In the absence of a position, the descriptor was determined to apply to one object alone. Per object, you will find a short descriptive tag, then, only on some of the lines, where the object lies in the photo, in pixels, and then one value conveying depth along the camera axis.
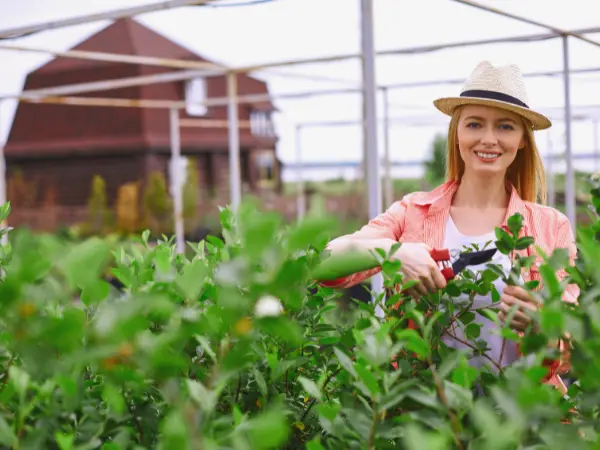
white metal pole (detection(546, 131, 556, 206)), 12.46
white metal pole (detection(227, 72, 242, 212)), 7.79
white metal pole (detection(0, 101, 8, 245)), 8.71
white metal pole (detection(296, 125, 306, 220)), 11.85
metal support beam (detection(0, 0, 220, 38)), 4.44
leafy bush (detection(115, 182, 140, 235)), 18.61
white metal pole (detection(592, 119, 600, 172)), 15.09
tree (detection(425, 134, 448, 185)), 26.98
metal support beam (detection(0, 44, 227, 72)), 5.83
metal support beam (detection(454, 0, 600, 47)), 4.49
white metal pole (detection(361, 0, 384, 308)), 3.88
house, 25.08
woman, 2.13
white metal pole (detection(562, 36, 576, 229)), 6.57
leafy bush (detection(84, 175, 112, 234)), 19.06
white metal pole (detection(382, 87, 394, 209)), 10.50
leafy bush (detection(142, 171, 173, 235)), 18.34
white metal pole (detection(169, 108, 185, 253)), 10.39
